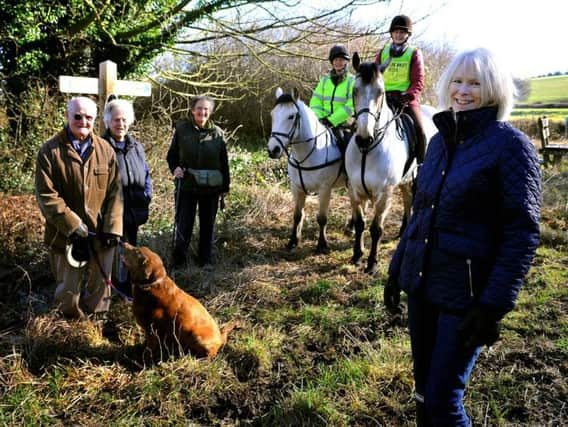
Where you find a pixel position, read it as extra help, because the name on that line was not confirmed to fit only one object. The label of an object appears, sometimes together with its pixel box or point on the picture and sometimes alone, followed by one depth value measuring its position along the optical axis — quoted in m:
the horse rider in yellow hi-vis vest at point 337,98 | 6.36
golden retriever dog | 3.39
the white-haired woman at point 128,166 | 4.19
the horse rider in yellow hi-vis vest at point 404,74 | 6.08
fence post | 12.46
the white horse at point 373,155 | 5.14
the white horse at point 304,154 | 5.91
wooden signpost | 5.26
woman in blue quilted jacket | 1.80
